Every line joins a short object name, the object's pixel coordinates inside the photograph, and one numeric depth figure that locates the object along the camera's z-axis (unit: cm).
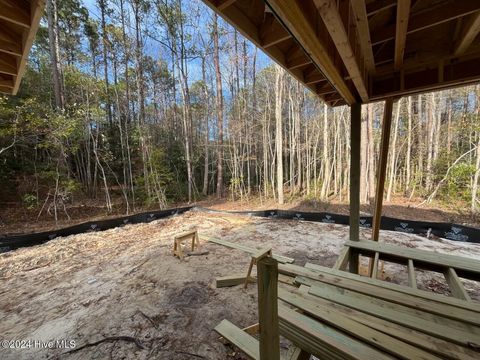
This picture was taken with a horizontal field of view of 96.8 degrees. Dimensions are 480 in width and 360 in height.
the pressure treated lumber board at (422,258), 219
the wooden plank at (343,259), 235
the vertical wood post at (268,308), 86
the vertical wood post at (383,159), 291
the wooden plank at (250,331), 207
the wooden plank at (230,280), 307
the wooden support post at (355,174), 292
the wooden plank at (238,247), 343
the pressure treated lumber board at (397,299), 151
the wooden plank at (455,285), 182
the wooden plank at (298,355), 127
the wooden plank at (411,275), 203
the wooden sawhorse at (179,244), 405
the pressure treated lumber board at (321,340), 117
